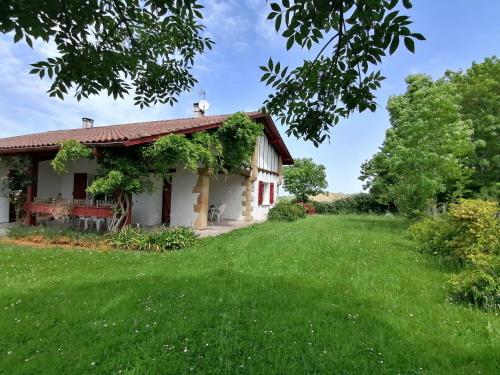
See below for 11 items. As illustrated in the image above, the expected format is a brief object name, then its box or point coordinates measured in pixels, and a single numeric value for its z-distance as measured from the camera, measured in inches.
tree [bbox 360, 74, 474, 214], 481.4
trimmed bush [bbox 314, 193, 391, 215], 997.8
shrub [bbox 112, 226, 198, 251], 341.4
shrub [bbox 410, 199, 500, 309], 178.4
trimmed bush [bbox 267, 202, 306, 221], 664.4
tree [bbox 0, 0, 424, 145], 80.6
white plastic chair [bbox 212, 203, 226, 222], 590.9
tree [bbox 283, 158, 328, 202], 1077.1
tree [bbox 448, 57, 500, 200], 727.1
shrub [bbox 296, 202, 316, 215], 928.8
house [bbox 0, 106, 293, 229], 398.3
